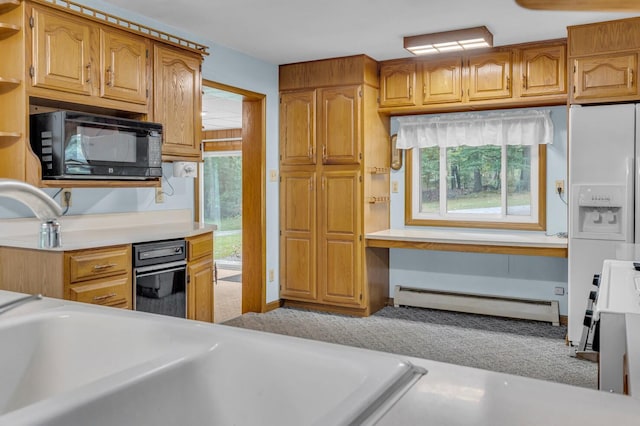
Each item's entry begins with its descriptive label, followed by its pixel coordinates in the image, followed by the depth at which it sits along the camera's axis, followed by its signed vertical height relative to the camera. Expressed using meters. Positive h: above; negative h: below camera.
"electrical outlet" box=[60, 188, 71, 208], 3.21 +0.01
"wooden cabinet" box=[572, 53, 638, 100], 3.67 +0.88
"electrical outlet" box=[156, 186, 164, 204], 3.88 +0.03
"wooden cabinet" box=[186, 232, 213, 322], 3.42 -0.52
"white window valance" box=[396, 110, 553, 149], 4.50 +0.65
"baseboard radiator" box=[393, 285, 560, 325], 4.48 -0.94
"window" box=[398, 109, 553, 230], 4.63 +0.25
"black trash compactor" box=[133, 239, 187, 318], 3.04 -0.47
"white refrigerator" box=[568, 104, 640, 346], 3.54 +0.07
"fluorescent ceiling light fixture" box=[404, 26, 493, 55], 3.89 +1.23
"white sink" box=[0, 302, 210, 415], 1.18 -0.35
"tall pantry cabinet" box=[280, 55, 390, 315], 4.72 +0.15
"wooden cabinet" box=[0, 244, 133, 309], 2.61 -0.38
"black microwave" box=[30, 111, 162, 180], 2.82 +0.32
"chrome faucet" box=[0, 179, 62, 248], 1.04 +0.01
